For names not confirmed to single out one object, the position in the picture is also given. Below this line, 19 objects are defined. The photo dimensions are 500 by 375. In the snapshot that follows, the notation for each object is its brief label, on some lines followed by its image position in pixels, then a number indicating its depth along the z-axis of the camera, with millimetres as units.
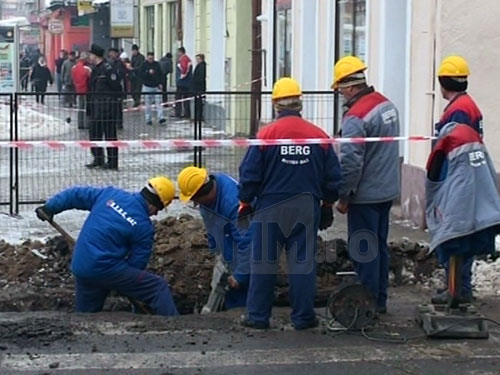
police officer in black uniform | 13398
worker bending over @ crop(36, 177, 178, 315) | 7891
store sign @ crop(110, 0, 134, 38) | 37812
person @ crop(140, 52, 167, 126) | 27219
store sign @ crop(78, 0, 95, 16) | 47469
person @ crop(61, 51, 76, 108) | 33344
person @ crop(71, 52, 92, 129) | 23531
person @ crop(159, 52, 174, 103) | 31075
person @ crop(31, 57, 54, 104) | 39716
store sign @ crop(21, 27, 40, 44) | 68131
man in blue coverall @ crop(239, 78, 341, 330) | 7133
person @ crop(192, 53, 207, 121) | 26297
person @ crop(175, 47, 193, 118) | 27375
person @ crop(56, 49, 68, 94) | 38094
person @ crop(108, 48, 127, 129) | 27031
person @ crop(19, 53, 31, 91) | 44875
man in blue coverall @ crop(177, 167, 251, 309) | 7965
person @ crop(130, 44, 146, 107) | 30042
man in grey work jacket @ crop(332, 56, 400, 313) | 7441
